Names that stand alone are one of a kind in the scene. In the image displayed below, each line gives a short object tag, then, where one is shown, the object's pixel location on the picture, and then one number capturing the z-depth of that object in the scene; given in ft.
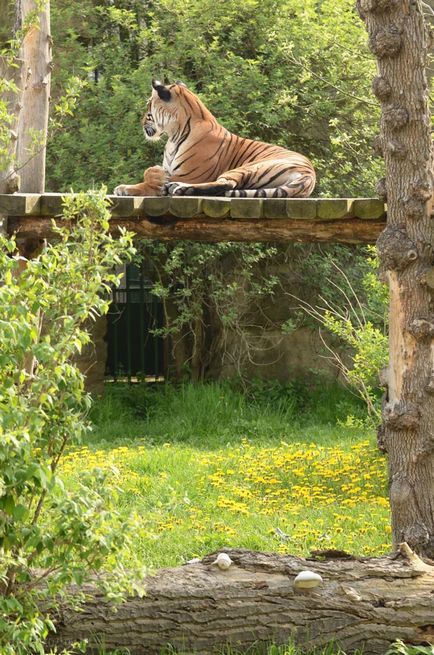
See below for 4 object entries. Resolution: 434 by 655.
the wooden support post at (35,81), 44.19
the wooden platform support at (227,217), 41.96
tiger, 49.32
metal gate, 84.64
